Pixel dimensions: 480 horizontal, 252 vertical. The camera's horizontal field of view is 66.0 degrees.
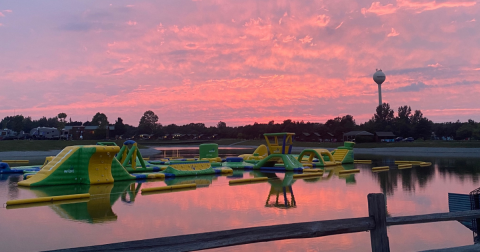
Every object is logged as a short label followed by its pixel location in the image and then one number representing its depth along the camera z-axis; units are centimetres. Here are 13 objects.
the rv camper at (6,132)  9081
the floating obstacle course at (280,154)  2777
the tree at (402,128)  8869
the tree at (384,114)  10390
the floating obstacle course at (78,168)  1947
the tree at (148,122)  12394
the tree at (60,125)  9988
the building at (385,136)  8362
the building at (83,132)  9693
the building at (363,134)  7512
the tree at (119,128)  10408
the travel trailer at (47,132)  8962
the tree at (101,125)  9588
